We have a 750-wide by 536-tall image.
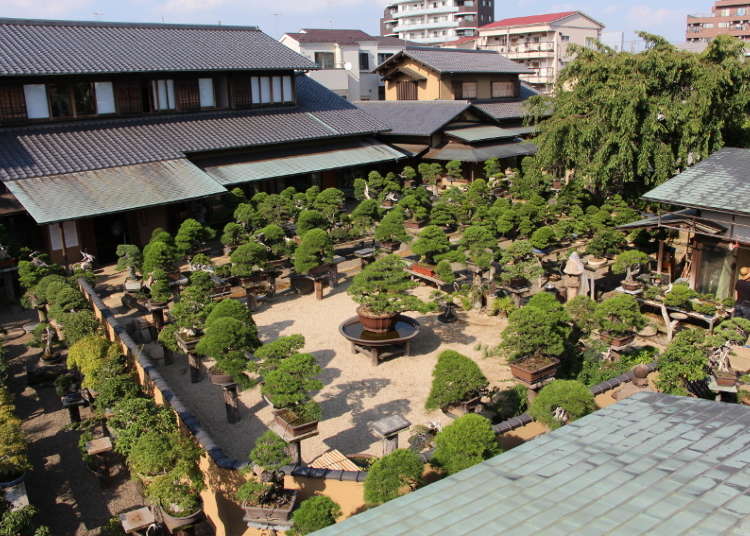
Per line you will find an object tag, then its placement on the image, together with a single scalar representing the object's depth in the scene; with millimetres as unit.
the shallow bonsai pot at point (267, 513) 7348
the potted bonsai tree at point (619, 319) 11898
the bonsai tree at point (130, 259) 15852
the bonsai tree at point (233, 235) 18078
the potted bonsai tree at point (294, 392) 8969
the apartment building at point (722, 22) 71938
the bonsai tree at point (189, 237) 16922
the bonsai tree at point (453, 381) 9281
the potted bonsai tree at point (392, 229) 17703
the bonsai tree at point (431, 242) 15664
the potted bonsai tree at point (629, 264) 14773
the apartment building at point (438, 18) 76062
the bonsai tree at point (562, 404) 8523
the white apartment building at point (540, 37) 57844
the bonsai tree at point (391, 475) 6793
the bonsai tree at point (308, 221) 18188
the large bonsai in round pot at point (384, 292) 12758
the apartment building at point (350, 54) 49906
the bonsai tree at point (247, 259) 15375
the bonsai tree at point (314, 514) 6688
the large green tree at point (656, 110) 20500
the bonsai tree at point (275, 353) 9656
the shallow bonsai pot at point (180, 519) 7723
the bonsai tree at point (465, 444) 7254
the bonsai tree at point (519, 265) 15070
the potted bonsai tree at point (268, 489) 7363
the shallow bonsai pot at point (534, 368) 10375
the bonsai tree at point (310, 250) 15852
